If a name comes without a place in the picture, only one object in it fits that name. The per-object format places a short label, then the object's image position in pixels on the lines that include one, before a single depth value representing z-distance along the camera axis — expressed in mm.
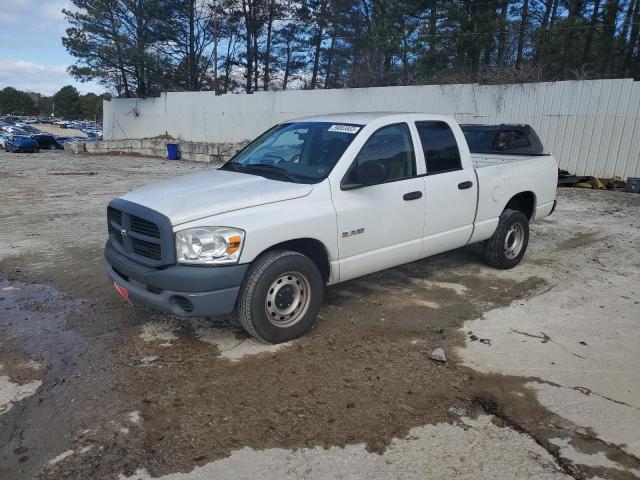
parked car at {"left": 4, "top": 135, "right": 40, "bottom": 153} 31766
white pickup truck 3719
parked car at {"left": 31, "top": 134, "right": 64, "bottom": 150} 36875
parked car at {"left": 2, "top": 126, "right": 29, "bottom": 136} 54062
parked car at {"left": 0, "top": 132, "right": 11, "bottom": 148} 33431
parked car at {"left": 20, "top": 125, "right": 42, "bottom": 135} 59944
